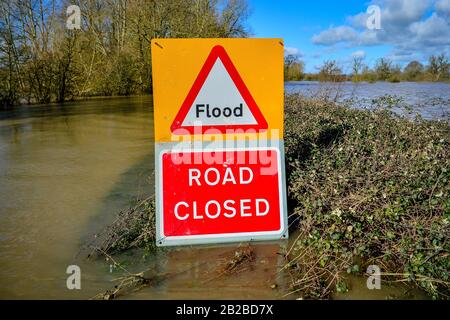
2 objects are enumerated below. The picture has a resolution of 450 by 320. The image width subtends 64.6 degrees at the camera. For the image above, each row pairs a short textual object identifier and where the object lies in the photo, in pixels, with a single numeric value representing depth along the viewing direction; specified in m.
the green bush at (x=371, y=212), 2.50
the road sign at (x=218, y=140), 2.80
